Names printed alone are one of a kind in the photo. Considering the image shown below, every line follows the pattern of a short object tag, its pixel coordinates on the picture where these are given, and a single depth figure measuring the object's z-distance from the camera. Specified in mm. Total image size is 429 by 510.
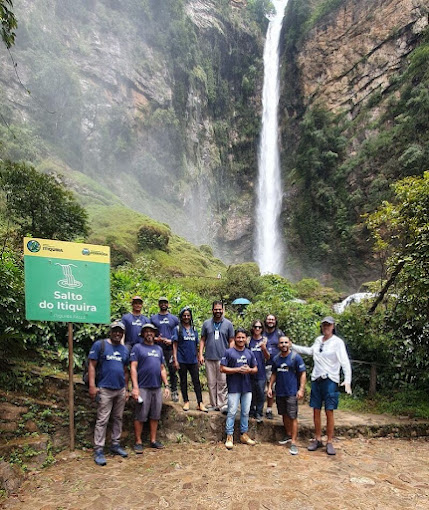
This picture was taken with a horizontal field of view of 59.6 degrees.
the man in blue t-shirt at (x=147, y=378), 4359
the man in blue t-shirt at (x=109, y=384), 4121
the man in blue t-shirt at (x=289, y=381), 4648
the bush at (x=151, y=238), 21938
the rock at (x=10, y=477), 3525
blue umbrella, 9198
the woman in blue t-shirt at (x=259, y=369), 5031
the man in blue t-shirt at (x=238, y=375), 4543
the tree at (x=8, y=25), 3483
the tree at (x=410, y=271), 6035
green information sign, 4105
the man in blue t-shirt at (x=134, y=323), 4762
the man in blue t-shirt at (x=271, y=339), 5145
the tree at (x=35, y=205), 12534
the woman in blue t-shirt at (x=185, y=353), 4914
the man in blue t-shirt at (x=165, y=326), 4980
